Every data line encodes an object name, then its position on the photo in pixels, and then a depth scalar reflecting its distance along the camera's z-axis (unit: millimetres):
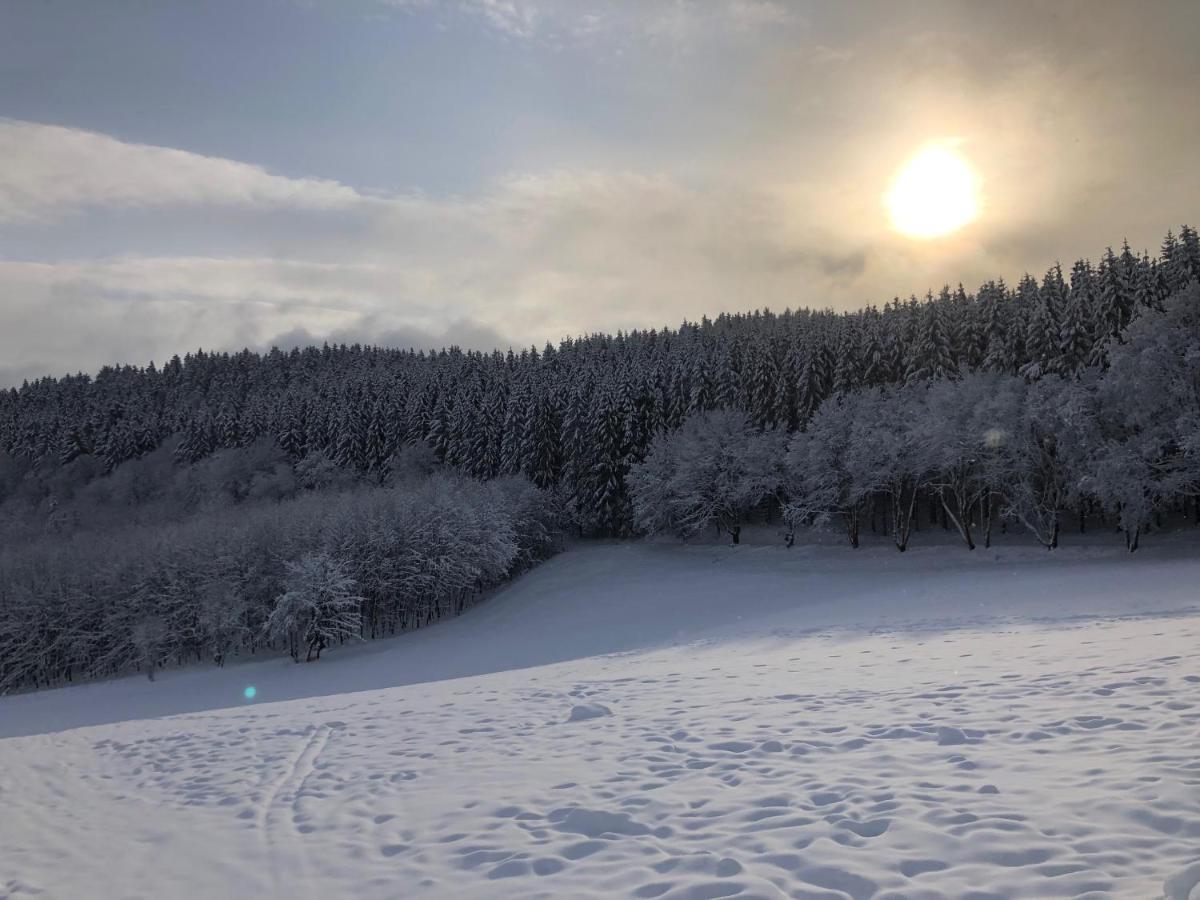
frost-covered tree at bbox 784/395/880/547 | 56375
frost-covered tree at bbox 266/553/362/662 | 48062
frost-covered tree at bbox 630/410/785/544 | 64312
